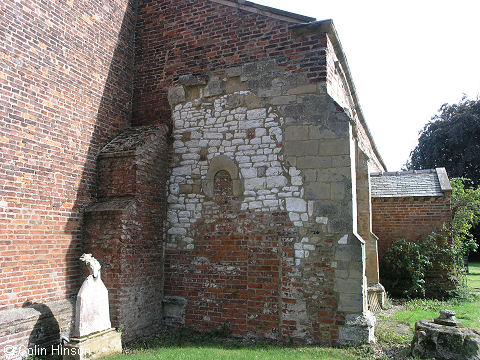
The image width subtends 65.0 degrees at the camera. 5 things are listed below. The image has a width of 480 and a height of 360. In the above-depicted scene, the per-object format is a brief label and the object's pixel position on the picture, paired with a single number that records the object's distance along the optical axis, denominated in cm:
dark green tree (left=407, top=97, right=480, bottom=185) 2741
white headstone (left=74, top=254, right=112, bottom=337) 579
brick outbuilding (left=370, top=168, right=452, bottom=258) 1187
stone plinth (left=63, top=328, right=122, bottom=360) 557
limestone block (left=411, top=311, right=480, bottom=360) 563
